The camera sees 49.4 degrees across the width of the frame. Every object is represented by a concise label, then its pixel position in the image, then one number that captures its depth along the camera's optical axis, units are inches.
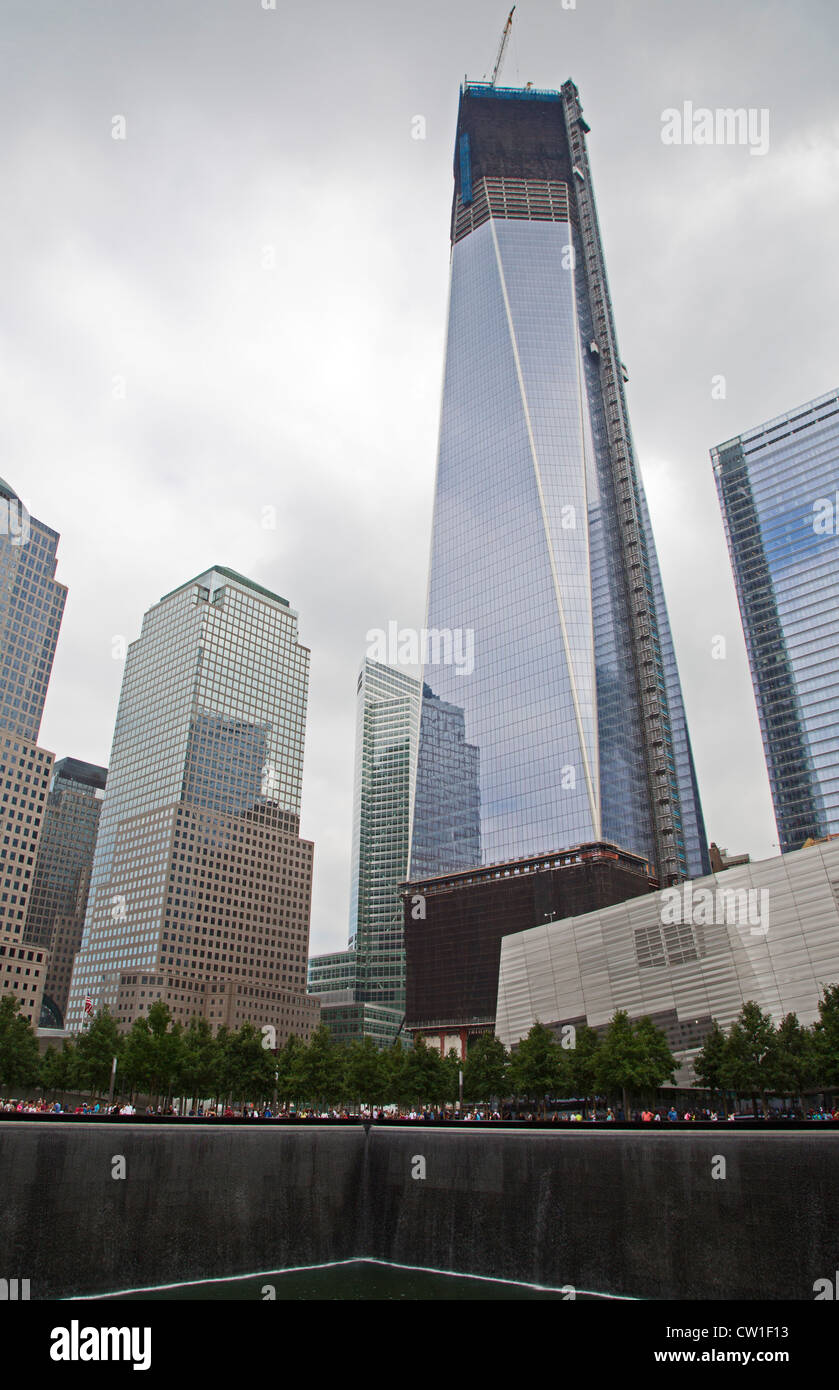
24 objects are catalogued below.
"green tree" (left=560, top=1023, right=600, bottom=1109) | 2847.0
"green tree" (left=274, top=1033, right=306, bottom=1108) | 2979.8
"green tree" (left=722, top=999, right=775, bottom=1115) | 2454.6
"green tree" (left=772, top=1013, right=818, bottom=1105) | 2351.1
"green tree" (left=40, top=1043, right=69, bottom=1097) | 3385.8
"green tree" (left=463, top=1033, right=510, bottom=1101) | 3193.9
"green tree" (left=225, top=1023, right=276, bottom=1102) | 3002.0
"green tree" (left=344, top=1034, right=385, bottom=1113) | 2955.2
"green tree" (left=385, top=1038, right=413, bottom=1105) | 3115.2
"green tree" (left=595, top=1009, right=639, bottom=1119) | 2655.0
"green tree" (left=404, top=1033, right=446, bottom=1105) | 3112.7
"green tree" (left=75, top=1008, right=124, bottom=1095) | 3196.4
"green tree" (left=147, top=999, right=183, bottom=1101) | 3053.6
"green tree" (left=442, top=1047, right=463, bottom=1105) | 3177.4
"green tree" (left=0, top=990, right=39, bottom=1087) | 3405.5
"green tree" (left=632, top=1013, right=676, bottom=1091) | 2650.1
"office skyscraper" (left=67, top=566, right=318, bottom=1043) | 7357.3
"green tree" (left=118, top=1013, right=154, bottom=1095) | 3031.5
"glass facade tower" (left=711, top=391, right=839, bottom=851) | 6392.7
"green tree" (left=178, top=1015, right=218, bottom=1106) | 3083.2
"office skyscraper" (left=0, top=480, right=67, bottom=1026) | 6215.6
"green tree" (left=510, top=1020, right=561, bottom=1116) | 2869.1
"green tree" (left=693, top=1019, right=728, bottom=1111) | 2608.3
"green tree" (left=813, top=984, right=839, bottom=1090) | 2274.9
